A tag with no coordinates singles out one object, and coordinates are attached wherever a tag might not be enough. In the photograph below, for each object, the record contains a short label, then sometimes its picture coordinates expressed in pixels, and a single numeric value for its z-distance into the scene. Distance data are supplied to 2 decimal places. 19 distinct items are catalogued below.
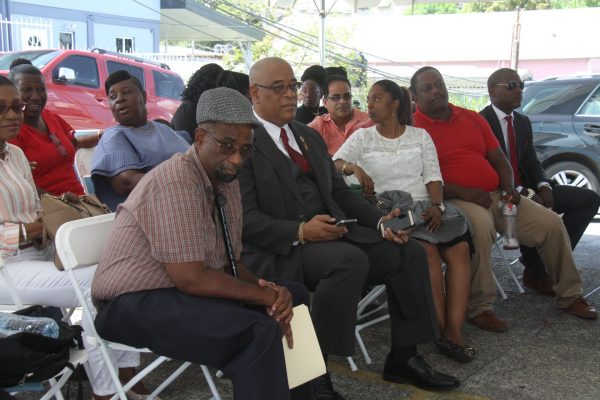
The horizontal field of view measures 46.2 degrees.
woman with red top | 4.18
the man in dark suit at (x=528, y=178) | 5.30
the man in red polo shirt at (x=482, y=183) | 4.69
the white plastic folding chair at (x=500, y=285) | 5.15
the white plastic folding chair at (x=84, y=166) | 4.38
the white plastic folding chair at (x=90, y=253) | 2.80
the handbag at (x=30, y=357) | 2.30
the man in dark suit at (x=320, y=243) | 3.28
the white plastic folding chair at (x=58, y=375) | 2.40
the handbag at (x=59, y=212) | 3.33
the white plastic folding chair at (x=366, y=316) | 3.92
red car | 11.20
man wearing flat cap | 2.47
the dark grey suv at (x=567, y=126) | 8.71
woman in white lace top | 4.12
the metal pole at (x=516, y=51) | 22.59
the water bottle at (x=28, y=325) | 2.57
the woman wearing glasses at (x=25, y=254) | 3.21
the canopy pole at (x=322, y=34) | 10.83
